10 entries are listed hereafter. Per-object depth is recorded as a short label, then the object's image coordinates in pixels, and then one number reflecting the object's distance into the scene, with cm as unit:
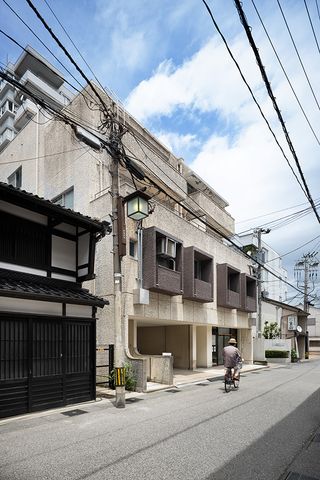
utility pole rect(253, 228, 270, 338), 2965
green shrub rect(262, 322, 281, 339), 3906
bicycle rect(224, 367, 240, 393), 1346
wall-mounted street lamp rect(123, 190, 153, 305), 1128
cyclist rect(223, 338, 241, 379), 1331
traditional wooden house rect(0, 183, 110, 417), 919
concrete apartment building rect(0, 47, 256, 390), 1541
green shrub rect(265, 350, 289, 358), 3259
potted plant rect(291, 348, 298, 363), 3453
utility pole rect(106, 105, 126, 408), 1035
